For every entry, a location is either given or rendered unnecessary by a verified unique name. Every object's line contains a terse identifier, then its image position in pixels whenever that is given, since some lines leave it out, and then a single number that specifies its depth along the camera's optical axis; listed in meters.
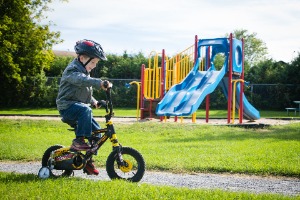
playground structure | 15.70
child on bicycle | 5.24
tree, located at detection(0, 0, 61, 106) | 26.16
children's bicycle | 5.15
